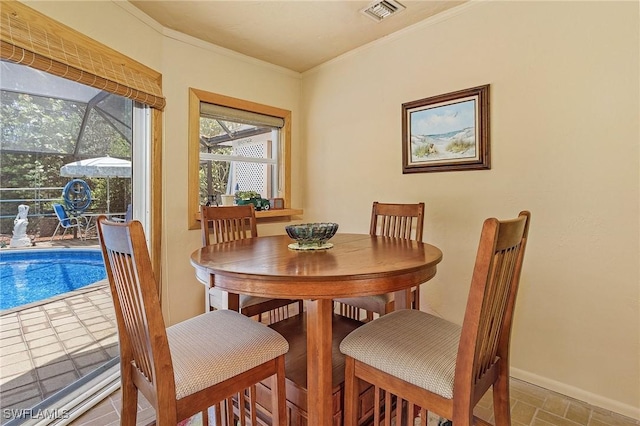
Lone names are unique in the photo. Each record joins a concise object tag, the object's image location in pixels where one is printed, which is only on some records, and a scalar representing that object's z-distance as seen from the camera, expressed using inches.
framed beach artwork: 85.4
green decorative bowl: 63.1
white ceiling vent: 87.2
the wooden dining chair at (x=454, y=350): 37.4
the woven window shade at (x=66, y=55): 55.7
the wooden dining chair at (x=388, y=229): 73.9
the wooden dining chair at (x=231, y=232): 76.2
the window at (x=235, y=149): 108.3
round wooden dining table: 44.2
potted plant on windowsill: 120.1
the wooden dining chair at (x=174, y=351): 37.3
